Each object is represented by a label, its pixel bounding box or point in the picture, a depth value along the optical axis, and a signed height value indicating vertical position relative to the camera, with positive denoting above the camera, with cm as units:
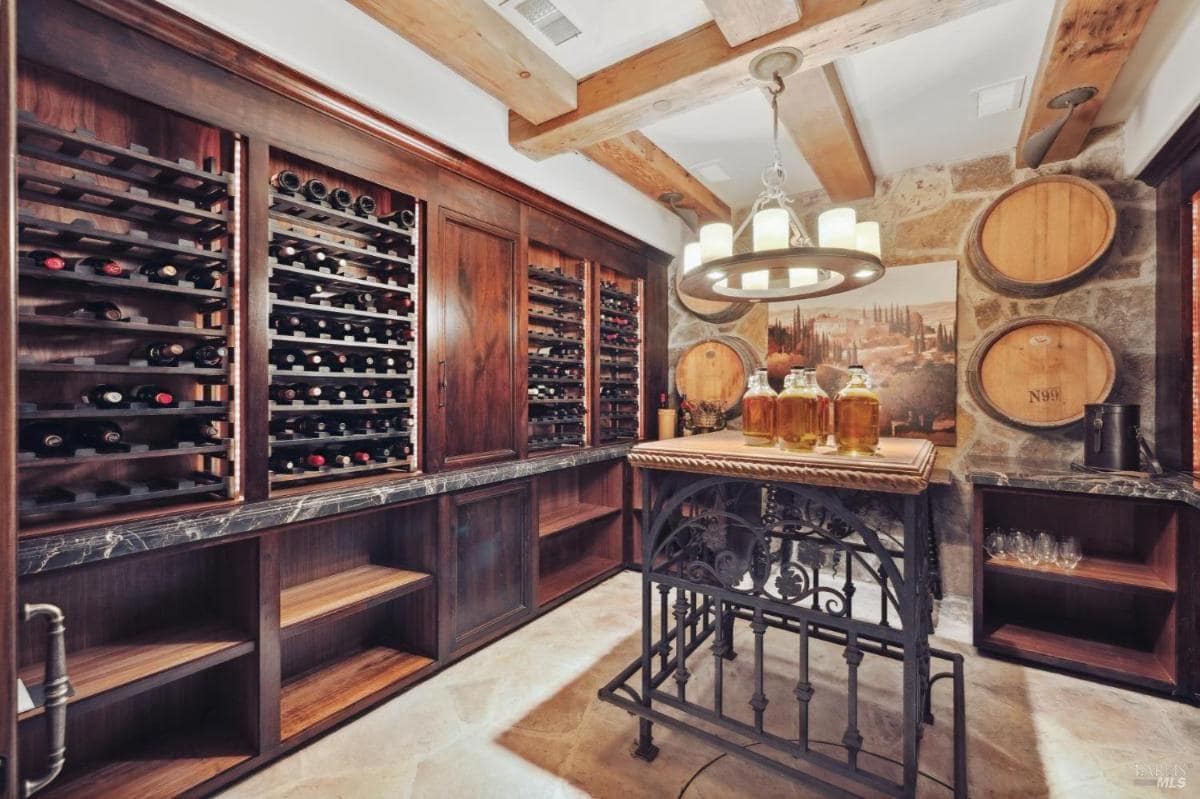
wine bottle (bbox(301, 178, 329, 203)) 221 +86
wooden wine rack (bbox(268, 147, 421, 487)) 219 +37
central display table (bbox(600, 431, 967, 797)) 156 -65
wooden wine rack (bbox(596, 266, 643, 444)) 410 +30
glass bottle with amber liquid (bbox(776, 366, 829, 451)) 184 -6
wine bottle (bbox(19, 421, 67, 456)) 157 -13
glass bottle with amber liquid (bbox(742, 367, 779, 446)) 205 -7
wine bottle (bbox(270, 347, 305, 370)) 220 +17
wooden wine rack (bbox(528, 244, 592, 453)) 351 +33
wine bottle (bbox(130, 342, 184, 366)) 183 +15
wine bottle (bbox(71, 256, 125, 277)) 166 +41
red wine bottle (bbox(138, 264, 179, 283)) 182 +43
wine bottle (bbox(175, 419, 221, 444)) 193 -13
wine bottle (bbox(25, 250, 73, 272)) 155 +40
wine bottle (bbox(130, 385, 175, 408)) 177 +0
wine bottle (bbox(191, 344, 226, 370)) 191 +15
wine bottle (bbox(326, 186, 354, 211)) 230 +86
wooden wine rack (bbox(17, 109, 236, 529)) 158 +30
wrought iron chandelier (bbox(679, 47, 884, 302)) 180 +55
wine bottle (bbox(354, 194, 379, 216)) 238 +86
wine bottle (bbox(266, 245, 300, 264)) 215 +59
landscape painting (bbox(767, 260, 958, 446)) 364 +38
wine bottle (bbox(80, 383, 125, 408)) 167 +0
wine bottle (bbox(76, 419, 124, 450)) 166 -12
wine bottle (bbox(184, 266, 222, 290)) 192 +43
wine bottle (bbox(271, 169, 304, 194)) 216 +87
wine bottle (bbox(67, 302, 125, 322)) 169 +27
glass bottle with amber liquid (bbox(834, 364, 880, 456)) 174 -7
